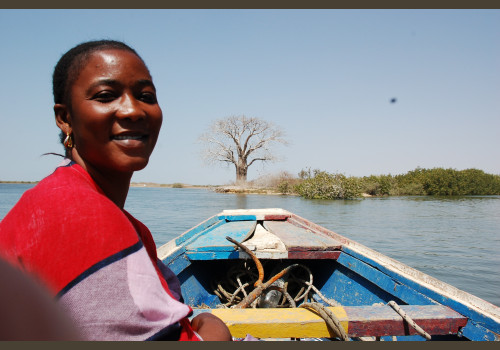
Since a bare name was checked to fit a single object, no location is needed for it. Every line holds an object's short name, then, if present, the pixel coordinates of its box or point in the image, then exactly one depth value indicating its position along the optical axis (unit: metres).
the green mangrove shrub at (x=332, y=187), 25.95
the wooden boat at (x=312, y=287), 1.68
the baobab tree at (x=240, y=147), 35.38
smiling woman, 0.71
